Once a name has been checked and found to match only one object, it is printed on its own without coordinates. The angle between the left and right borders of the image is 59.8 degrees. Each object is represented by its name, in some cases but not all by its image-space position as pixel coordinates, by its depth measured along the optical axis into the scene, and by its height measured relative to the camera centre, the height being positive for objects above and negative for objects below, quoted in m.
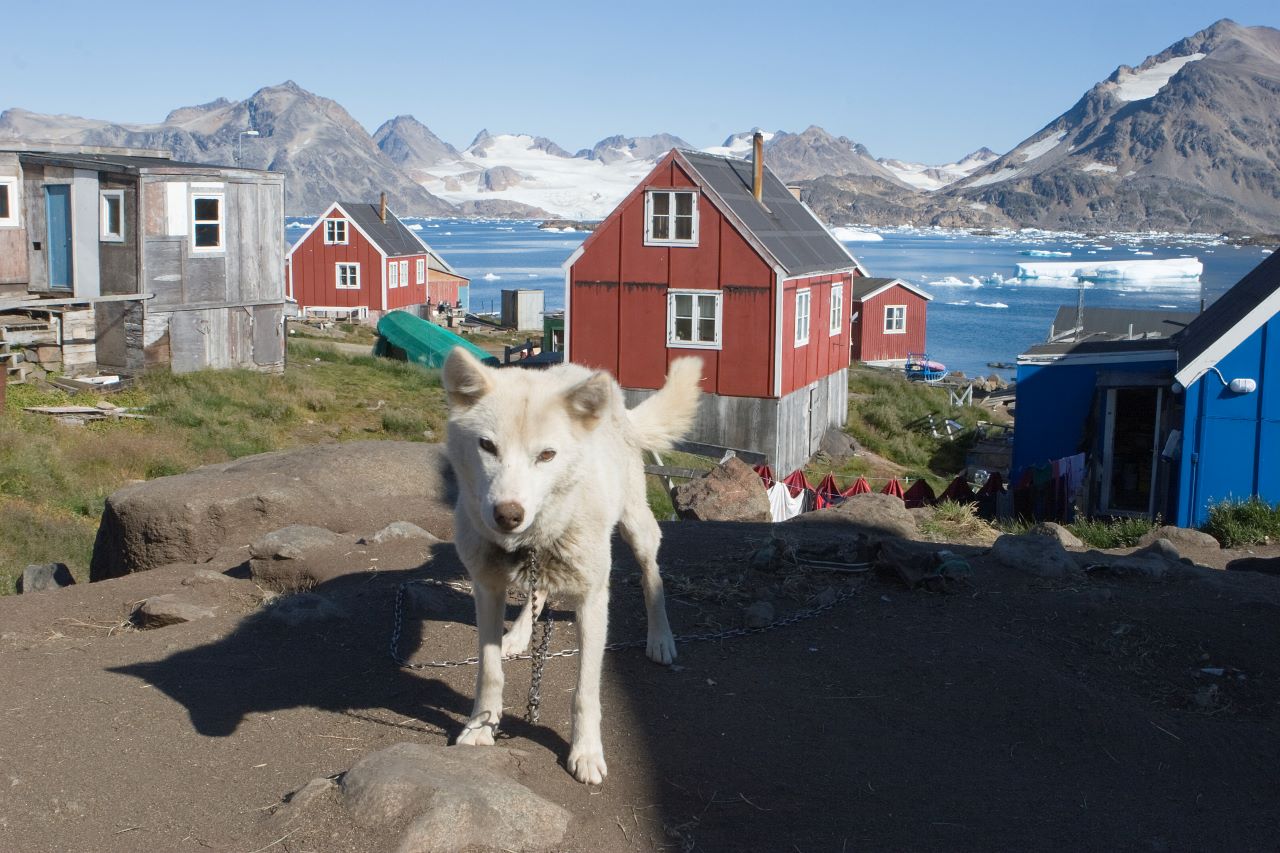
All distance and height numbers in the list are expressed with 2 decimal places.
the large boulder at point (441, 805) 3.98 -1.87
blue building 14.64 -1.55
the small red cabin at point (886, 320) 44.31 -0.61
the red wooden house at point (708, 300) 24.78 +0.02
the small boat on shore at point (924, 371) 42.78 -2.52
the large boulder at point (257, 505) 9.34 -1.85
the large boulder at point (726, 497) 12.68 -2.27
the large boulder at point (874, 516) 10.49 -2.08
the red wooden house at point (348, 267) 47.72 +1.23
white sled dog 4.21 -0.80
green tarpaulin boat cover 35.47 -1.39
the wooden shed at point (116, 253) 22.56 +0.78
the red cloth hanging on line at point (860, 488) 18.52 -3.05
